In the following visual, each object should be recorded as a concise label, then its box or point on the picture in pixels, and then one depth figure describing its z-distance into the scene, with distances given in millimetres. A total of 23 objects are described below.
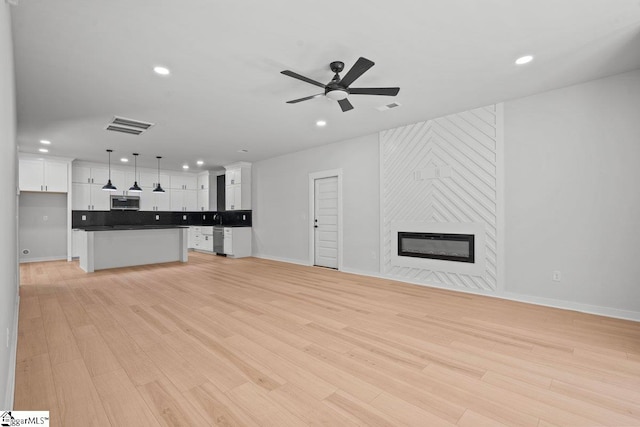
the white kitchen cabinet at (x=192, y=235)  9928
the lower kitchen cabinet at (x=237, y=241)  8375
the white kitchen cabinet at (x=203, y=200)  10133
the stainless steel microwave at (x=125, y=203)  8688
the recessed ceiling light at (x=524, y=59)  3033
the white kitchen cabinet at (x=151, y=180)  9266
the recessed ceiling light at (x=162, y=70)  3178
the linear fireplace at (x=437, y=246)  4602
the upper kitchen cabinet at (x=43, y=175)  7086
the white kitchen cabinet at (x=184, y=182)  9955
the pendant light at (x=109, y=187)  7102
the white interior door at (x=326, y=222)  6586
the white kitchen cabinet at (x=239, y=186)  8555
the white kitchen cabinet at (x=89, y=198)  8102
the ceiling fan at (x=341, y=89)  2969
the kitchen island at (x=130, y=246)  6363
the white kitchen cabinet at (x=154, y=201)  9289
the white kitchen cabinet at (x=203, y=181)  10109
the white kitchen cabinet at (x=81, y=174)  8023
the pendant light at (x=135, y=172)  7613
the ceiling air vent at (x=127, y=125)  4844
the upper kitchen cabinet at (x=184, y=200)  9938
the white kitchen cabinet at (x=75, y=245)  7615
